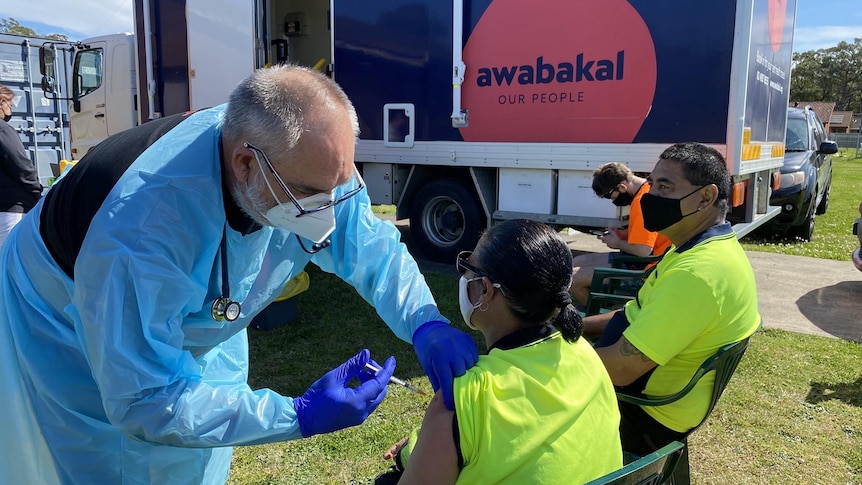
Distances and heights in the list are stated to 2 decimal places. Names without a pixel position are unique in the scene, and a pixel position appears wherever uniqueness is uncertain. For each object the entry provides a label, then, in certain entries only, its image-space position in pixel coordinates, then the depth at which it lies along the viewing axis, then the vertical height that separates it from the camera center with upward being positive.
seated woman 1.35 -0.54
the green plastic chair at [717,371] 2.10 -0.74
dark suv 7.88 -0.30
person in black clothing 4.67 -0.31
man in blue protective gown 1.29 -0.34
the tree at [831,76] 57.94 +6.73
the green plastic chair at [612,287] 3.03 -0.71
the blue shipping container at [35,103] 9.32 +0.54
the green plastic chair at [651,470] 1.41 -0.74
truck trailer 4.95 +0.52
